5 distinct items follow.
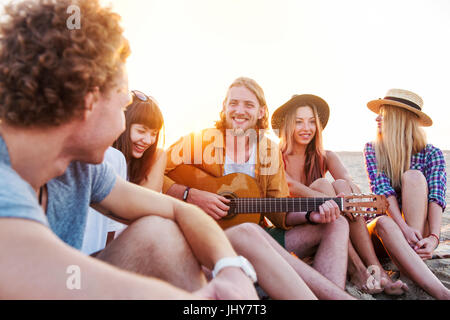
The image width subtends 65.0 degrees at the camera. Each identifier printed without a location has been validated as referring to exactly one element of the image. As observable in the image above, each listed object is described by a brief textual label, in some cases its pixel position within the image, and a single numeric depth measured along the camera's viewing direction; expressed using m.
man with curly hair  1.00
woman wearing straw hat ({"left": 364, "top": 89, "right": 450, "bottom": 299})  3.04
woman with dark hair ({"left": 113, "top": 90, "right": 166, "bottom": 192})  3.12
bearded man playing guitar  2.21
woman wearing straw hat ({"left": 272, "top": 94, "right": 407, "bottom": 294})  4.04
